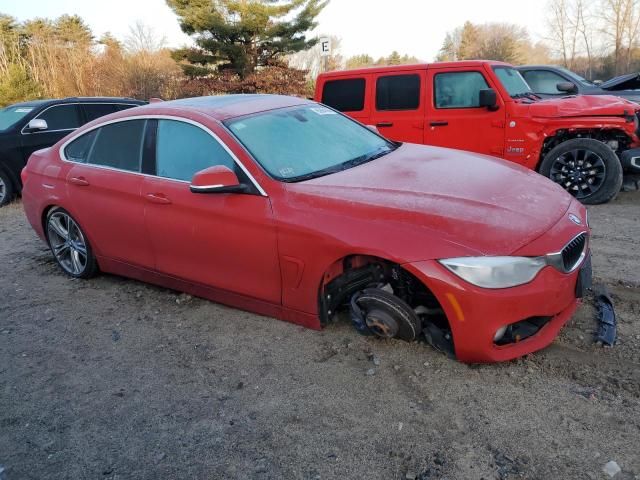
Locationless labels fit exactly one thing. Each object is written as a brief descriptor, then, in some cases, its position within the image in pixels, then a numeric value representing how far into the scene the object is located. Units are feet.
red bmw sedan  9.14
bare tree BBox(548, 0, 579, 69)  104.17
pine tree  82.89
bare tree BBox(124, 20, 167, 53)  93.22
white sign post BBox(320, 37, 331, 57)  50.33
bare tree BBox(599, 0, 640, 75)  88.12
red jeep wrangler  20.95
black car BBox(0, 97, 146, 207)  28.66
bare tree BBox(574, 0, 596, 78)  100.42
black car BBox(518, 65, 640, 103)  32.83
